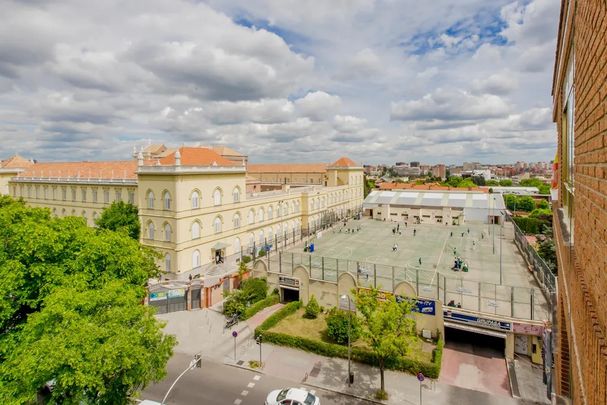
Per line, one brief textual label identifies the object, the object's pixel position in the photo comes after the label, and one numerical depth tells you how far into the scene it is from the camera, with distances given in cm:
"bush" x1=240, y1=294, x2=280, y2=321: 3047
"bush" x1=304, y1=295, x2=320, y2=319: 2997
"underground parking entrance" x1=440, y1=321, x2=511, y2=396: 2148
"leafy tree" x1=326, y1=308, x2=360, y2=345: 2456
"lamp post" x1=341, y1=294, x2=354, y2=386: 2120
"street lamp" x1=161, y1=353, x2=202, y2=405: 1698
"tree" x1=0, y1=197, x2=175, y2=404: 1284
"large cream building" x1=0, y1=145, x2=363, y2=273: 3875
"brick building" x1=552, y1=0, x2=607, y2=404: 340
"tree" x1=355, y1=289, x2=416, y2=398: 1967
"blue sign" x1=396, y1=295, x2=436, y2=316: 2611
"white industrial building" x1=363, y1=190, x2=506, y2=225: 6862
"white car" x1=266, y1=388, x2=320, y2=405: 1861
